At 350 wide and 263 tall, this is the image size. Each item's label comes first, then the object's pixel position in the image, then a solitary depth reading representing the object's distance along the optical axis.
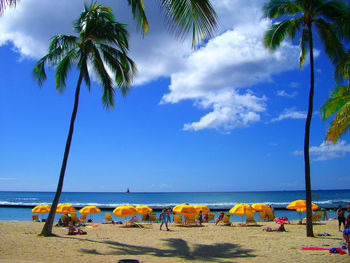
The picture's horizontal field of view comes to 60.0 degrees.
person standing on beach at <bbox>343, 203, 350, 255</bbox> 9.19
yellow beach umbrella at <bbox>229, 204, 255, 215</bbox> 21.22
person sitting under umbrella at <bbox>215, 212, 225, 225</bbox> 22.53
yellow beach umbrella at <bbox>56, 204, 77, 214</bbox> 22.27
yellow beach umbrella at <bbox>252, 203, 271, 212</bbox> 22.95
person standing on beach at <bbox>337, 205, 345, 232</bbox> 15.96
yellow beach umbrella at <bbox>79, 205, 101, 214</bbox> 22.22
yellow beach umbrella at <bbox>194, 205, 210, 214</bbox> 23.41
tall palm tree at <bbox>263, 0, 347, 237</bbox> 13.29
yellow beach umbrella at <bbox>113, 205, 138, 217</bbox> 20.74
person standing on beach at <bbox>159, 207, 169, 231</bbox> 18.31
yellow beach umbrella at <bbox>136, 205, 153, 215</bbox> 23.16
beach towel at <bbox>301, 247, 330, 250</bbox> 10.64
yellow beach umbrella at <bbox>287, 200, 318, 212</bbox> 21.69
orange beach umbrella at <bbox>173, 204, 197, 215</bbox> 21.56
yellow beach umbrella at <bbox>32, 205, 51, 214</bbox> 22.73
